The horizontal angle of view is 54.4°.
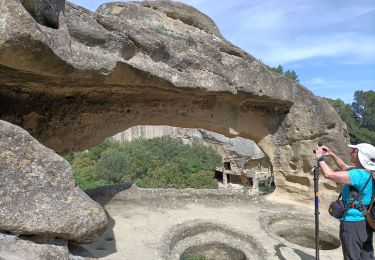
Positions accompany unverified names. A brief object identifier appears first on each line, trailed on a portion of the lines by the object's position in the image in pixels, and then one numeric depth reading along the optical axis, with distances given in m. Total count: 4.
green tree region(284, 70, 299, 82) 46.19
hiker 3.94
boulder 3.55
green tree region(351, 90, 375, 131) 38.34
